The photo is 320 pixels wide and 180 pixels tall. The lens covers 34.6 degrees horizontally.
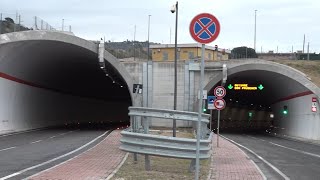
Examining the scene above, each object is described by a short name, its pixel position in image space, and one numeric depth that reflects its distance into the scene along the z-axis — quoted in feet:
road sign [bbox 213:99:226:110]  87.97
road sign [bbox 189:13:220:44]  35.22
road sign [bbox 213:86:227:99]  89.35
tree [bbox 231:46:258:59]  263.21
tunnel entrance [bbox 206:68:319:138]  131.13
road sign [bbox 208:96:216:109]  91.69
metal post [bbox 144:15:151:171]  42.04
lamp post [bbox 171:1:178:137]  102.78
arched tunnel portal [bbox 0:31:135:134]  101.09
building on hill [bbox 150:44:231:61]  275.18
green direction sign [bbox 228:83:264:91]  175.52
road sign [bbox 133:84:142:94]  117.61
